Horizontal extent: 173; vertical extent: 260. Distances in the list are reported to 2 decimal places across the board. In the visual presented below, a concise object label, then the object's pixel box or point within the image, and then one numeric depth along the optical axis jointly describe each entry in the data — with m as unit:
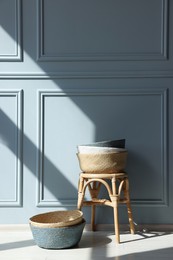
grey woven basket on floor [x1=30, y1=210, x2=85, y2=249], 2.12
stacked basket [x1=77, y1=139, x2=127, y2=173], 2.32
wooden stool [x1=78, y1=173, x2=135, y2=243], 2.30
